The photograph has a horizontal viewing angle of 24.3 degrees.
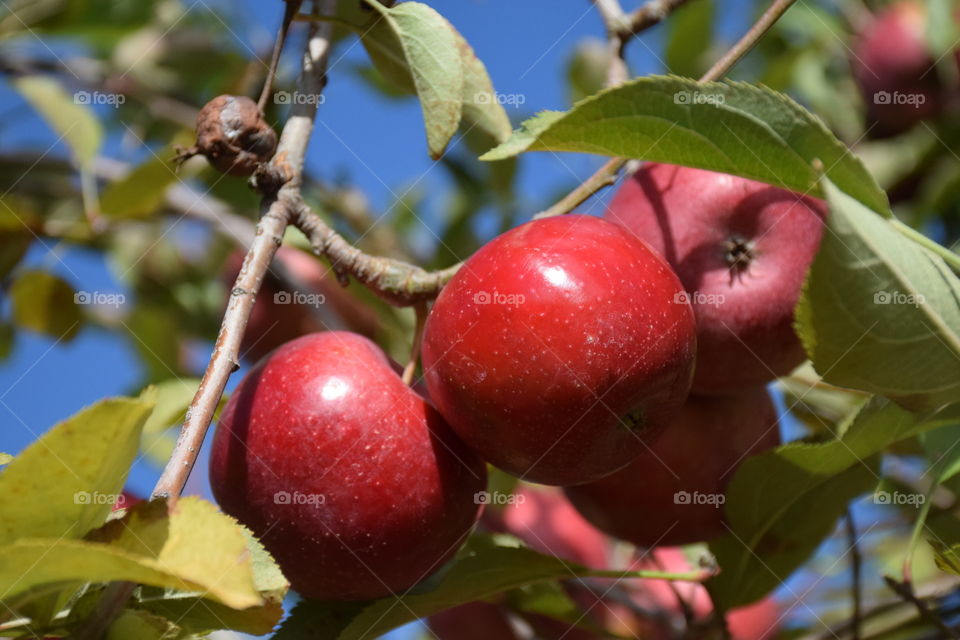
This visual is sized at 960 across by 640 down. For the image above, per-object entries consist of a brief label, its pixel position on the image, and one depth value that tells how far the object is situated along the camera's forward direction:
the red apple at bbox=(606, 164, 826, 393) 0.56
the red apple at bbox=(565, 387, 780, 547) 0.58
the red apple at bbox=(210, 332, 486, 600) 0.52
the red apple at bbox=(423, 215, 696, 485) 0.51
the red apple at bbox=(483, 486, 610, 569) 0.79
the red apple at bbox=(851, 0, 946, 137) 0.89
